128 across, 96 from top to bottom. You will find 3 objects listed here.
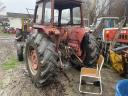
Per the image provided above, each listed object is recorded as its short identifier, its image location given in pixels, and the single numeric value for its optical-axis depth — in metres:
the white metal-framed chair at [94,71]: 2.09
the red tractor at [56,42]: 2.02
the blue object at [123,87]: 1.30
